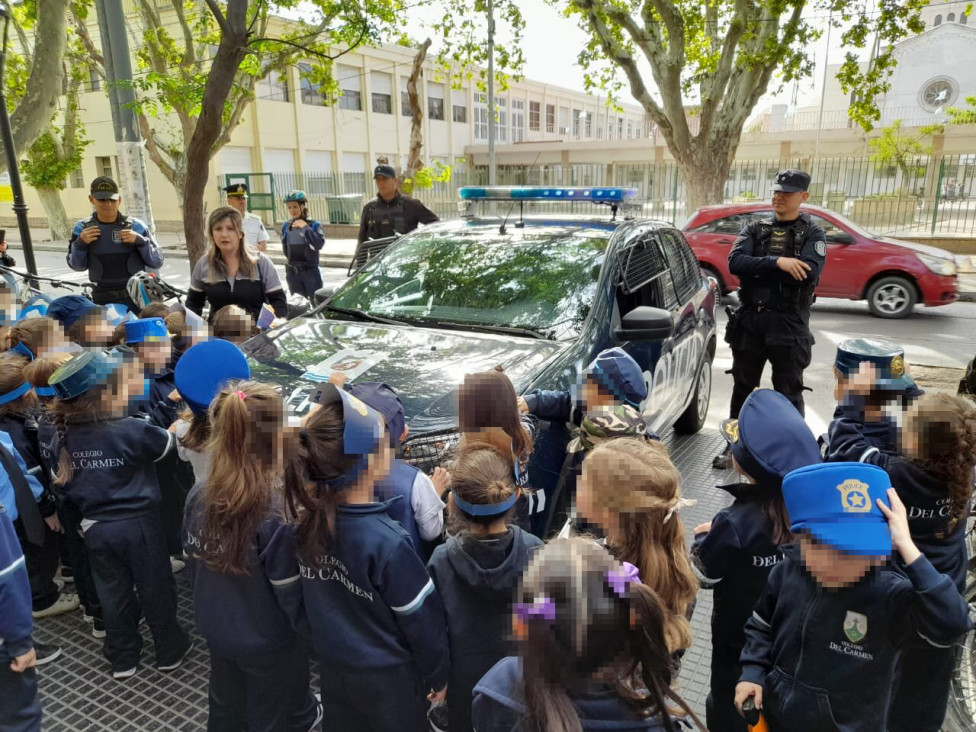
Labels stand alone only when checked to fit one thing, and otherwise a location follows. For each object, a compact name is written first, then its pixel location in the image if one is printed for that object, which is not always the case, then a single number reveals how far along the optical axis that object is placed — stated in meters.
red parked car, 9.76
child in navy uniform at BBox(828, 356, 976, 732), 1.97
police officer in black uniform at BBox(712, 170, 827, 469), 4.58
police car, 3.26
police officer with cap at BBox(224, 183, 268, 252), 8.18
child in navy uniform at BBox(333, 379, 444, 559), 2.18
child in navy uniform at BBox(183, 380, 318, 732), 2.04
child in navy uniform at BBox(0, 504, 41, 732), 2.18
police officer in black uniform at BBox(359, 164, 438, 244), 7.42
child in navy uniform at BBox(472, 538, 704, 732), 1.22
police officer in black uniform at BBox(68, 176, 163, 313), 5.52
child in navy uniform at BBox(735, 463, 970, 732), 1.59
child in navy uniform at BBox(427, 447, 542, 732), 1.86
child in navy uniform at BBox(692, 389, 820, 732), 2.02
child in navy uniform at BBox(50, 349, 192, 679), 2.68
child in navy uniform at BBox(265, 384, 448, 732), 1.88
